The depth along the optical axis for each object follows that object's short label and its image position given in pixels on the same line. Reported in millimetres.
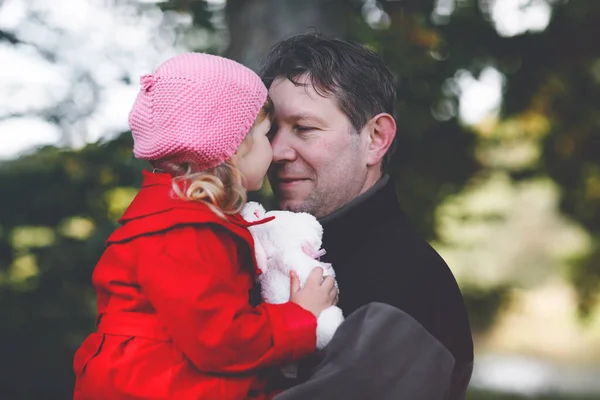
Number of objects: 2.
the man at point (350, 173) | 2340
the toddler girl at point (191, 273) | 1951
